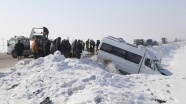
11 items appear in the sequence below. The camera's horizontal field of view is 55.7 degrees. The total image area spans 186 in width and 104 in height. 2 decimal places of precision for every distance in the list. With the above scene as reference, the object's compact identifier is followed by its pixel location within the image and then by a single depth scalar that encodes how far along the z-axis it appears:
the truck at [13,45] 15.33
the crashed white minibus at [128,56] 11.63
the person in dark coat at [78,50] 12.88
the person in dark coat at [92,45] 17.27
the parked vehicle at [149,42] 41.72
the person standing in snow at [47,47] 11.58
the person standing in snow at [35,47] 11.27
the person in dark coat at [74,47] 12.80
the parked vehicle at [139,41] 36.72
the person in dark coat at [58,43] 11.92
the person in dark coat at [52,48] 11.57
